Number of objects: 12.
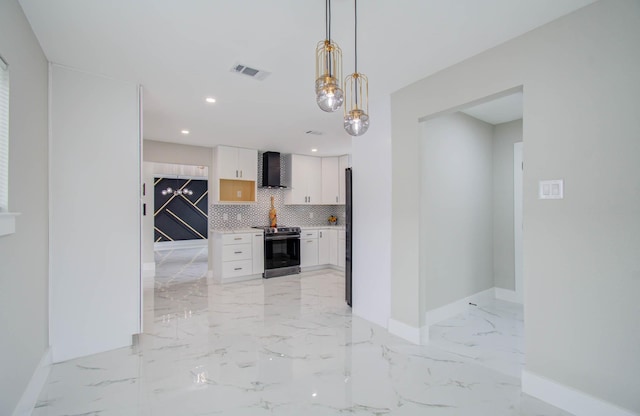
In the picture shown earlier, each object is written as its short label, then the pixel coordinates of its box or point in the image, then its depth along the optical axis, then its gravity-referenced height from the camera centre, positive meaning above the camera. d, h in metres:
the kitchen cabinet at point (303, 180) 6.21 +0.66
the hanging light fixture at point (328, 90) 1.53 +0.63
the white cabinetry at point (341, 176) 6.38 +0.74
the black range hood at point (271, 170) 5.91 +0.82
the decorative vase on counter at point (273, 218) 6.09 -0.14
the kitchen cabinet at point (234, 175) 5.41 +0.68
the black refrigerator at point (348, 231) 3.66 -0.26
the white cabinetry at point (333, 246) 6.18 -0.75
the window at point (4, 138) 1.57 +0.40
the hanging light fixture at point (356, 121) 1.87 +0.57
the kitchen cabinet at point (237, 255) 5.07 -0.78
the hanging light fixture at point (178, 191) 9.67 +0.69
